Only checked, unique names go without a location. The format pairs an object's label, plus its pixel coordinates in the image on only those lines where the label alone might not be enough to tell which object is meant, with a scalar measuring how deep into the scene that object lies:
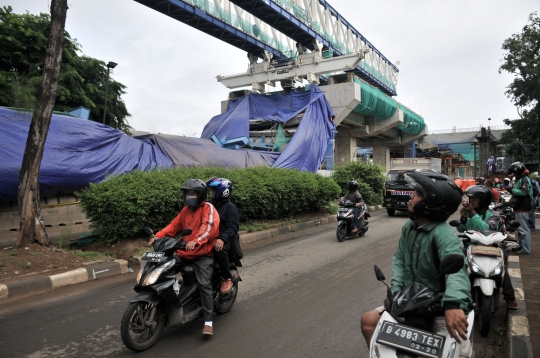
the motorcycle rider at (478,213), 4.63
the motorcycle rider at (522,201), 7.11
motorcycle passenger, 4.34
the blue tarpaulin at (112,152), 9.43
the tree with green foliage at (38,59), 16.97
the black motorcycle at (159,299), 3.52
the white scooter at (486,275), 3.88
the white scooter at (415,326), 2.03
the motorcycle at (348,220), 9.59
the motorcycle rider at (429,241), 2.23
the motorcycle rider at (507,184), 10.63
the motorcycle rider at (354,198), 9.84
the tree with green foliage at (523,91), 30.05
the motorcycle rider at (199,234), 3.93
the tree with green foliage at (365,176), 18.83
